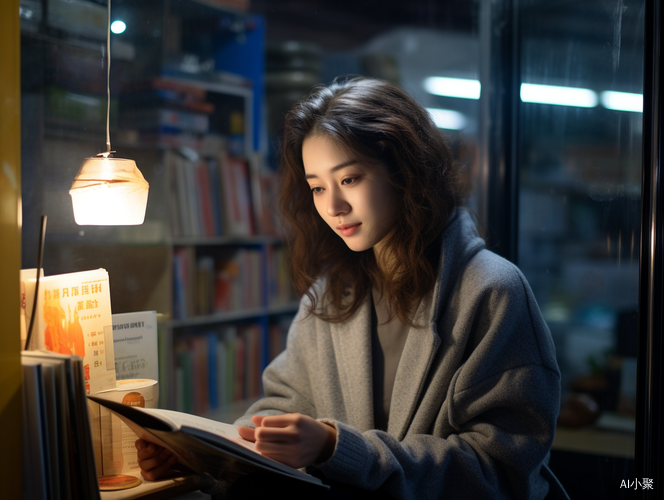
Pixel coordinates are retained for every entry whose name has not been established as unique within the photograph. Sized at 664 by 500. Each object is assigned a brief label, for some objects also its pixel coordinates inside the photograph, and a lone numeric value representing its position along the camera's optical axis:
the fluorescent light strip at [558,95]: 1.59
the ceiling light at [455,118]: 2.90
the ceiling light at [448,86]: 3.11
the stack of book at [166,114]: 1.44
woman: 1.02
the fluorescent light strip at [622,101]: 1.24
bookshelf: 1.16
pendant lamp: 1.05
